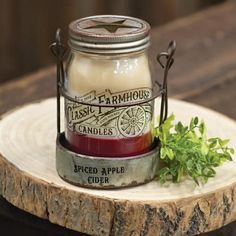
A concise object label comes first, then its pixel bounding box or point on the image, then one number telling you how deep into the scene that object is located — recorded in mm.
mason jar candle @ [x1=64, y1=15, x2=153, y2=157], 961
